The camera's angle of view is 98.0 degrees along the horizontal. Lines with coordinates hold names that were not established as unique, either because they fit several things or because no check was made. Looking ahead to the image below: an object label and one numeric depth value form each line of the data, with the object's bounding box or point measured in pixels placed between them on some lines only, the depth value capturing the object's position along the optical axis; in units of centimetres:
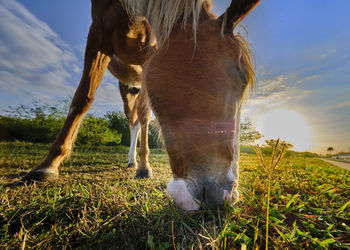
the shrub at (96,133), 857
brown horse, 92
